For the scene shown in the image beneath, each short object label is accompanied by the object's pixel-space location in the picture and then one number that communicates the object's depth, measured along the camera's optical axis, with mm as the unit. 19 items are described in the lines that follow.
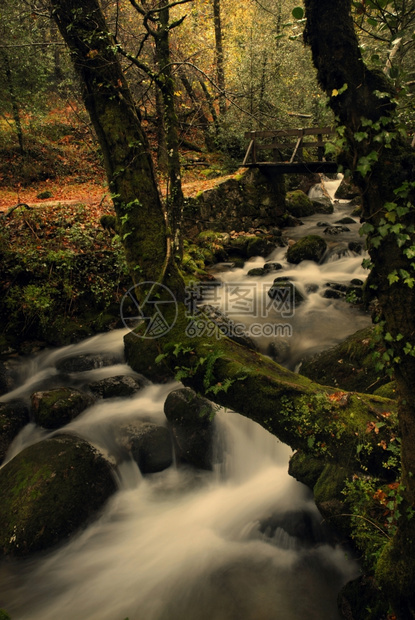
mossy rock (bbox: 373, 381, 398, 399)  5277
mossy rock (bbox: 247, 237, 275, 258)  13562
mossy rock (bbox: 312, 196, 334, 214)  17875
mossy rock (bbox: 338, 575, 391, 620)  3541
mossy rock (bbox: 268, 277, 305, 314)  10484
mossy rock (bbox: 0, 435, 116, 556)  5090
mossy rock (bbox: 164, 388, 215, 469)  6418
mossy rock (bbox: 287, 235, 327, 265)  12656
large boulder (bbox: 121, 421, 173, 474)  6344
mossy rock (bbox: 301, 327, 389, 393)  6354
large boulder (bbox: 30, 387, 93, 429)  6766
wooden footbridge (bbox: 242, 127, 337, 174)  12859
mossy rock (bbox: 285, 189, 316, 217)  17375
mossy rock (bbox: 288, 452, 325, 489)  5340
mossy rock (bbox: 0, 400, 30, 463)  6473
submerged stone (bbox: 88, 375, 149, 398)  7559
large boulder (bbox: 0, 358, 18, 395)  7836
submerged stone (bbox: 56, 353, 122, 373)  8328
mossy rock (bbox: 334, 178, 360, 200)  19453
